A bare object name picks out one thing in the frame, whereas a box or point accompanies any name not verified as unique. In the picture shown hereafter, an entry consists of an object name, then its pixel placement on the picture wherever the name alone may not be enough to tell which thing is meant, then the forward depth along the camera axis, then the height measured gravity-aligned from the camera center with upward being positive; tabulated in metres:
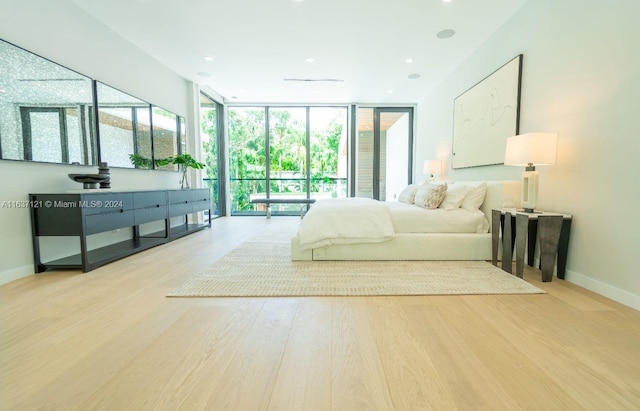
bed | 2.82 -0.52
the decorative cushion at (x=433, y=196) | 3.19 -0.14
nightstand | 2.25 -0.47
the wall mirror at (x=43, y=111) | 2.24 +0.67
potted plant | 4.34 +0.32
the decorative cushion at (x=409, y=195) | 3.90 -0.16
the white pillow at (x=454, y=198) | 3.12 -0.16
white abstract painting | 3.00 +0.86
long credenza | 2.47 -0.36
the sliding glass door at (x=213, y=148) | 5.62 +0.79
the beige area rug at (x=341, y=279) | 2.06 -0.81
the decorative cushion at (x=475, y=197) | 3.05 -0.15
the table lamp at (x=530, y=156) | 2.28 +0.24
